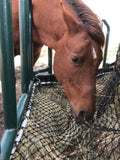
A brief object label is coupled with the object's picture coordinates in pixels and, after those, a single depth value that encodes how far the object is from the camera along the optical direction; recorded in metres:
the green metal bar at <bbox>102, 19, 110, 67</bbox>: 2.79
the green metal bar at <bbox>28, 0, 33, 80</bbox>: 1.88
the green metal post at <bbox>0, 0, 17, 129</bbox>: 0.92
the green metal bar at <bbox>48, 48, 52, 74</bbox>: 2.61
